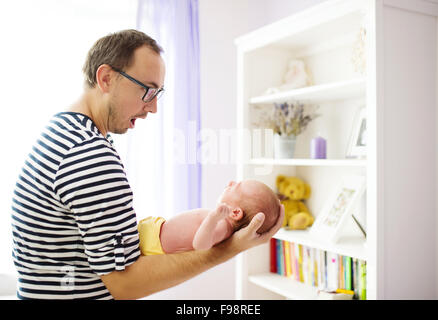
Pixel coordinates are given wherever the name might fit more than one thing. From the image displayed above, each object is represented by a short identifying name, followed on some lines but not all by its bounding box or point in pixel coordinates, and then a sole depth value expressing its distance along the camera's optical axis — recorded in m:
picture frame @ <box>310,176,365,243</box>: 1.90
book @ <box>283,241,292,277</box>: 2.31
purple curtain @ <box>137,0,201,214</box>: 2.38
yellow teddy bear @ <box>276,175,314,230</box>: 2.24
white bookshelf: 1.56
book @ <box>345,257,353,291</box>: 1.94
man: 0.90
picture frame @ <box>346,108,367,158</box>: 1.97
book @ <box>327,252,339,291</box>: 2.03
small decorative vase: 2.21
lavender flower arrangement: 2.23
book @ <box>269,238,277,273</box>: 2.41
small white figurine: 2.31
